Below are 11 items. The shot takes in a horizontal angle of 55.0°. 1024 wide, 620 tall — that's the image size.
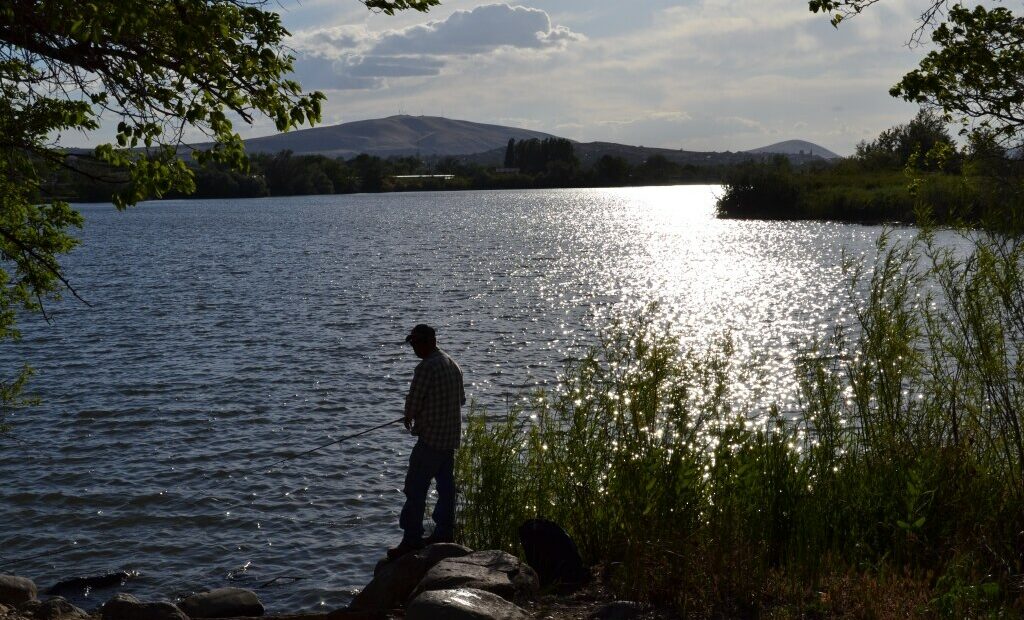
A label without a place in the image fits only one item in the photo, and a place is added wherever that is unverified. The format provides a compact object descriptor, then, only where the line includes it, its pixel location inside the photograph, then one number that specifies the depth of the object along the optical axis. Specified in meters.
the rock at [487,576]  8.88
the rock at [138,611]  10.35
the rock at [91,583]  13.11
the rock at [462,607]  7.79
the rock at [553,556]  9.66
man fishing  10.52
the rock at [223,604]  11.45
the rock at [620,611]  8.25
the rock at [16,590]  11.58
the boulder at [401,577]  10.22
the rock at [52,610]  10.39
